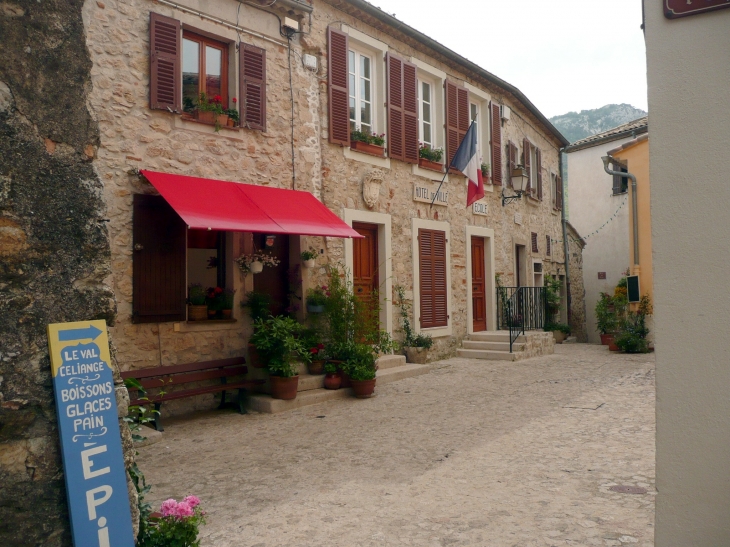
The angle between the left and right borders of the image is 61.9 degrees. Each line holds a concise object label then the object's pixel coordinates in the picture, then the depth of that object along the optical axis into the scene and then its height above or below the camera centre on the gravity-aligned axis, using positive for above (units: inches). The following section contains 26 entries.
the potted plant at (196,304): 269.3 +0.1
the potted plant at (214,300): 279.9 +1.8
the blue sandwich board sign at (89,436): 87.1 -19.2
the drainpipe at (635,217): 527.8 +69.1
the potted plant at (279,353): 269.7 -22.6
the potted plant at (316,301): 311.6 +0.6
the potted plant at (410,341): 390.9 -26.4
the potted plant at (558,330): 584.9 -31.0
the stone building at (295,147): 247.3 +79.0
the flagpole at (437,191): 406.3 +74.4
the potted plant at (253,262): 285.4 +19.4
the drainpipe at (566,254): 698.4 +50.6
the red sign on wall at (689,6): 91.7 +44.0
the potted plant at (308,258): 312.8 +22.8
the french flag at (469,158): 402.0 +94.3
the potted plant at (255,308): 285.4 -2.3
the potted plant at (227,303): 280.8 +0.3
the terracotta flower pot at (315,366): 302.8 -31.9
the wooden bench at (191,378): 239.3 -31.1
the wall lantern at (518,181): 518.9 +100.4
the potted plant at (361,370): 292.2 -33.2
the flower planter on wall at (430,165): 411.5 +93.4
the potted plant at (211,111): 272.1 +86.7
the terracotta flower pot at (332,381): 297.4 -38.6
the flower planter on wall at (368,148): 354.0 +91.1
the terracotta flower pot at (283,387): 270.1 -37.5
